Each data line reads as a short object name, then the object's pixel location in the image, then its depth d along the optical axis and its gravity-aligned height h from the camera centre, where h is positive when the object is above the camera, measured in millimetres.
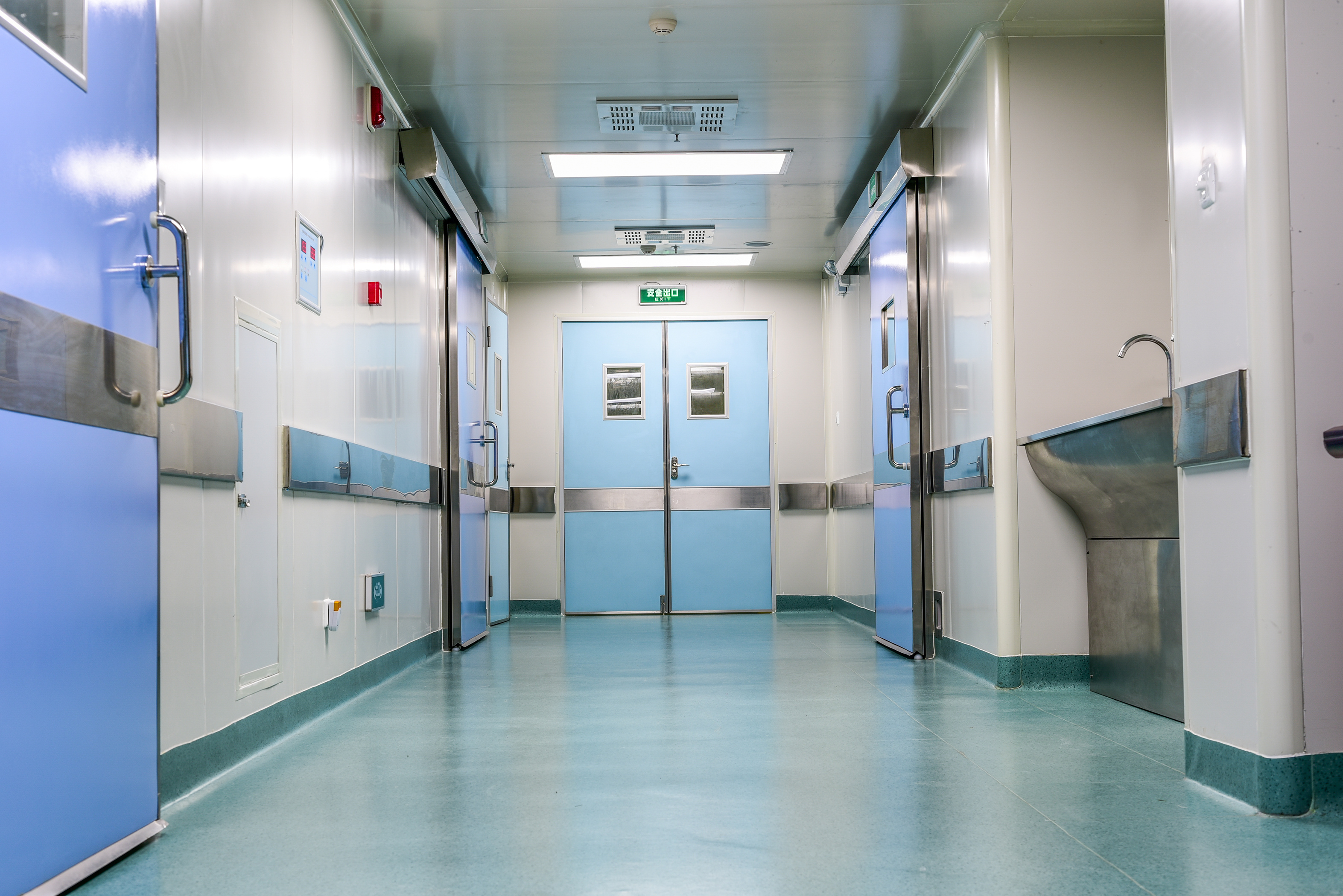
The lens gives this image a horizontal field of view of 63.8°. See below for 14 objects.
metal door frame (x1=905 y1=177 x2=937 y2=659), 5441 +326
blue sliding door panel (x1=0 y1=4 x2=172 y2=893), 1826 +91
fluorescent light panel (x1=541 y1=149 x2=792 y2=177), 6051 +1855
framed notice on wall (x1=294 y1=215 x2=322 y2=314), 3691 +797
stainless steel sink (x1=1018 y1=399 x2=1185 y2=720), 3471 -195
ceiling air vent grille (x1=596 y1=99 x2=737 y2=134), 5301 +1882
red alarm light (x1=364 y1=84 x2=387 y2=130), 4625 +1665
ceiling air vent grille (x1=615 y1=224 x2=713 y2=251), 7594 +1808
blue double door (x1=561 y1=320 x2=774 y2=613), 8828 +184
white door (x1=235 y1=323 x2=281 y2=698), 3115 -67
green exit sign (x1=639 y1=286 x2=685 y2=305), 8938 +1611
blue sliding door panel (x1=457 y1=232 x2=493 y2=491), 6445 +799
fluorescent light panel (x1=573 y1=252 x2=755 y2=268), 8359 +1797
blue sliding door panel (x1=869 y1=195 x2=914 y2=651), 5684 +336
